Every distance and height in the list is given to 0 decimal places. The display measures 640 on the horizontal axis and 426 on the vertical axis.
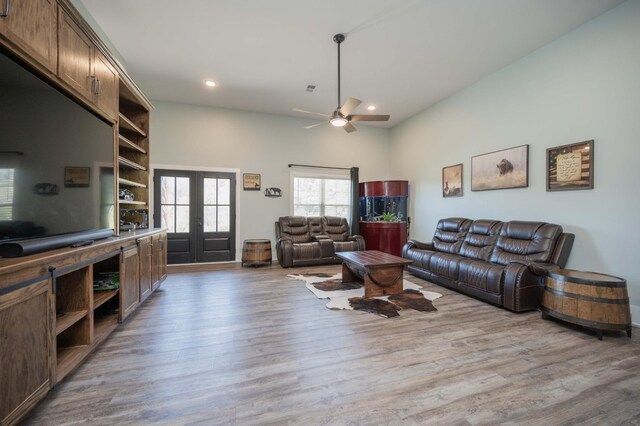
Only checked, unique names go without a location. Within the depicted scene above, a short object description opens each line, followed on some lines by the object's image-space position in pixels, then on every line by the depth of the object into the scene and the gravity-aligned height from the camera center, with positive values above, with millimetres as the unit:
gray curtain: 6590 +203
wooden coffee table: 3422 -840
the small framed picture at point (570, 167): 3139 +567
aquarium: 6430 +53
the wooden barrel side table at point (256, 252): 5266 -862
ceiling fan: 3484 +1398
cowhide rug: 3090 -1148
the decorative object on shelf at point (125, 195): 3434 +180
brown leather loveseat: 5363 -664
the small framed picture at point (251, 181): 5997 +645
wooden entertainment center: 1319 -416
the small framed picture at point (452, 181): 5020 +589
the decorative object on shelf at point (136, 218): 3883 -142
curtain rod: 6323 +1073
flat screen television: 1515 +326
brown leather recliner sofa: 2990 -663
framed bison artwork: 3891 +673
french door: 5520 -89
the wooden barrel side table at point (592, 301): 2385 -845
